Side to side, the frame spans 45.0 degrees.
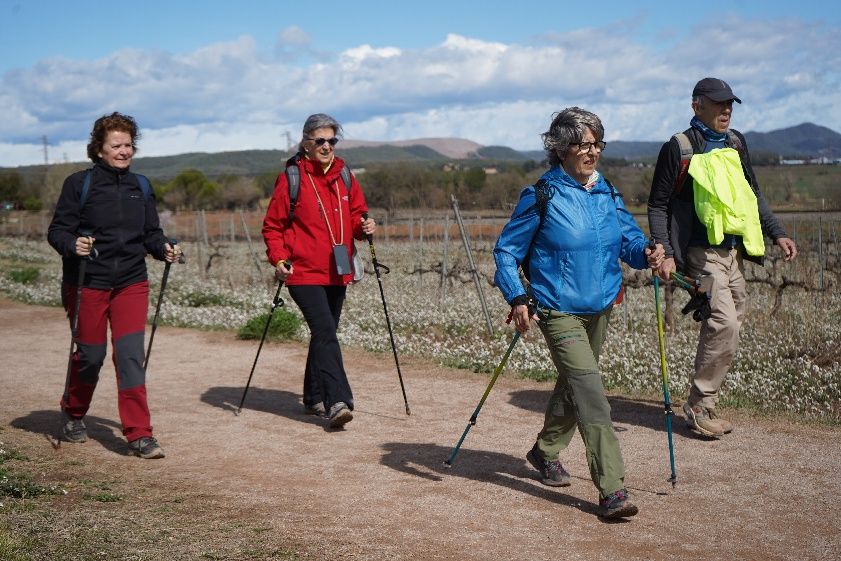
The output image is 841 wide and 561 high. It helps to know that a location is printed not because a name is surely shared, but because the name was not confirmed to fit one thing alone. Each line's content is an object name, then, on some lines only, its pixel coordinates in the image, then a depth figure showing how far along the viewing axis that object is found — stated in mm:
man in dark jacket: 7137
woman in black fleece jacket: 7160
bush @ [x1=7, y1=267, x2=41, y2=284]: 22750
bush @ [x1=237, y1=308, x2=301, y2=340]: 13062
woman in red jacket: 7859
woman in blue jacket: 5500
